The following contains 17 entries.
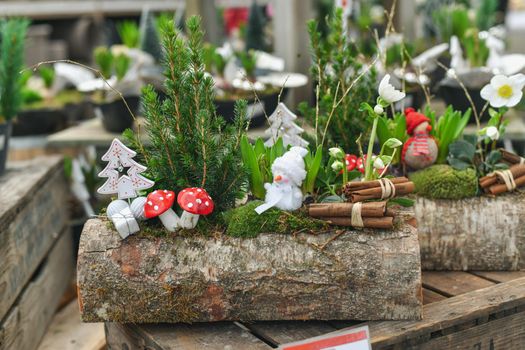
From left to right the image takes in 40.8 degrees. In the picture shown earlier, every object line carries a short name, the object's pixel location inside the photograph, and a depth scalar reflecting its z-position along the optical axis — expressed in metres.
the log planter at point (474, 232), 1.81
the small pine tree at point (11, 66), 2.25
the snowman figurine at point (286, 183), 1.59
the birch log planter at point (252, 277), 1.53
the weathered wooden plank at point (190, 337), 1.53
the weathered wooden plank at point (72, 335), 2.20
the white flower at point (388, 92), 1.58
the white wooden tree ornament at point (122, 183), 1.56
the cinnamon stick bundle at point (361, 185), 1.62
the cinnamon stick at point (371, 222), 1.55
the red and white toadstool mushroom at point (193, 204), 1.54
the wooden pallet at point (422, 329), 1.53
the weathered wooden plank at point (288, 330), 1.54
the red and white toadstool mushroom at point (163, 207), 1.56
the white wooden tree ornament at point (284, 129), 1.79
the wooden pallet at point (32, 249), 1.98
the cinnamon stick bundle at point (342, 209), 1.55
